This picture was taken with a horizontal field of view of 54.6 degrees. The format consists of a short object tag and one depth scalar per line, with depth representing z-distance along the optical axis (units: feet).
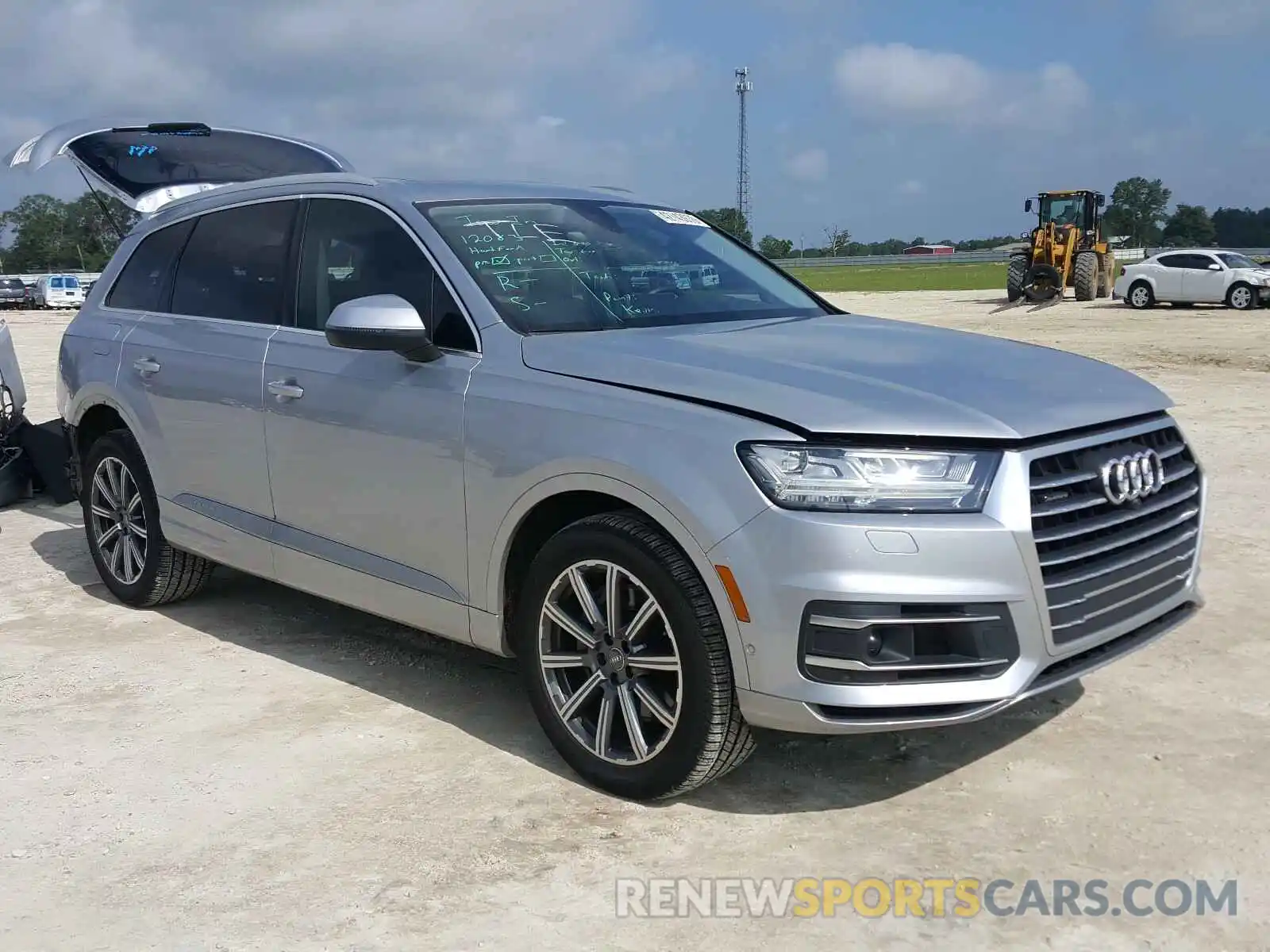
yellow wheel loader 101.96
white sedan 90.79
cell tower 280.10
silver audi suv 10.31
